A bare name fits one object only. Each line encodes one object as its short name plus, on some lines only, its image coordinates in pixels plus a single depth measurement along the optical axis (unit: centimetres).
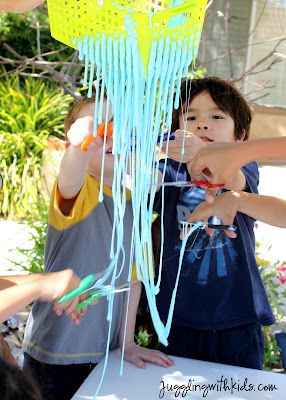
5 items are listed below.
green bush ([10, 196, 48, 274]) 288
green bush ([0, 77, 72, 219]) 544
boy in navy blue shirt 180
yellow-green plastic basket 101
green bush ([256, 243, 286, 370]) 275
